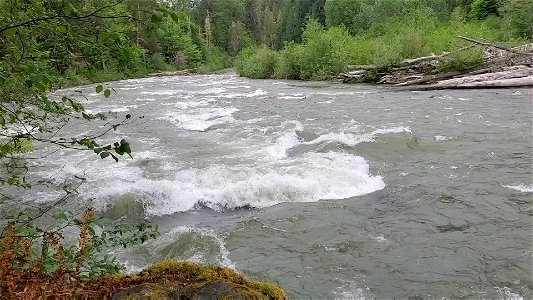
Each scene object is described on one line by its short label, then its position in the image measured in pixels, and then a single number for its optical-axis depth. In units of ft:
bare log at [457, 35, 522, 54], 71.21
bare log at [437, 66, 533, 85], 65.98
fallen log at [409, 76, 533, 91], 62.44
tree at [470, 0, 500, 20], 145.29
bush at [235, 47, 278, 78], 126.93
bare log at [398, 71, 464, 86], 75.56
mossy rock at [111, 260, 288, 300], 7.83
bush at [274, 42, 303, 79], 112.98
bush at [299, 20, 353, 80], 101.86
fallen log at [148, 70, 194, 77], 173.17
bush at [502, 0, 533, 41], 101.81
